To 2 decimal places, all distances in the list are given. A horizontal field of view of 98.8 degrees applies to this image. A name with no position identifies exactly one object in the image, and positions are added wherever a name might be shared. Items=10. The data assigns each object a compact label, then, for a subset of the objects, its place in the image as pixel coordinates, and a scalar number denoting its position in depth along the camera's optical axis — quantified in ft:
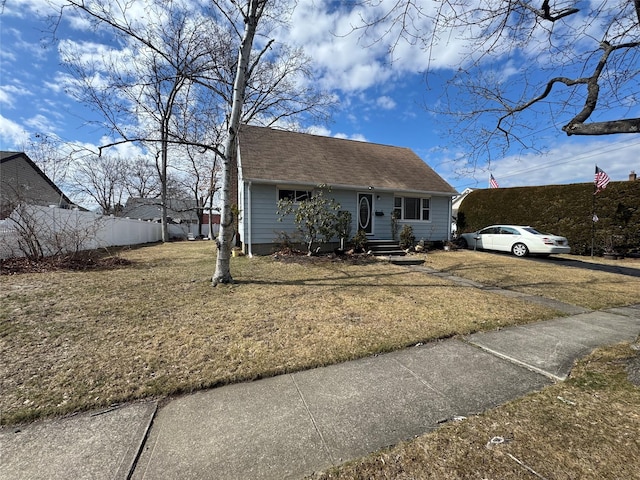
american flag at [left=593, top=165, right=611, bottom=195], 41.24
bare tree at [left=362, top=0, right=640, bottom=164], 10.28
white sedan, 39.75
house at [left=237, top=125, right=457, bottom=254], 34.68
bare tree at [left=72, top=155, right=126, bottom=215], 107.65
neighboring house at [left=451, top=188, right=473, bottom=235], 63.84
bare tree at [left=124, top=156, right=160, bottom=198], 111.86
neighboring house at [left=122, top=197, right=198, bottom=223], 134.10
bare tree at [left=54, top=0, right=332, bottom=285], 18.92
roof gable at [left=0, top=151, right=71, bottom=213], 52.24
